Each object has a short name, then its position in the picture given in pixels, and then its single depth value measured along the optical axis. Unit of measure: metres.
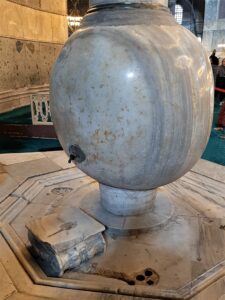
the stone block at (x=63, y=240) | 1.57
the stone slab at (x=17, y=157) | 3.26
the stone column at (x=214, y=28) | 12.56
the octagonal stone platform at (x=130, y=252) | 1.48
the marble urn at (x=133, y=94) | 1.51
